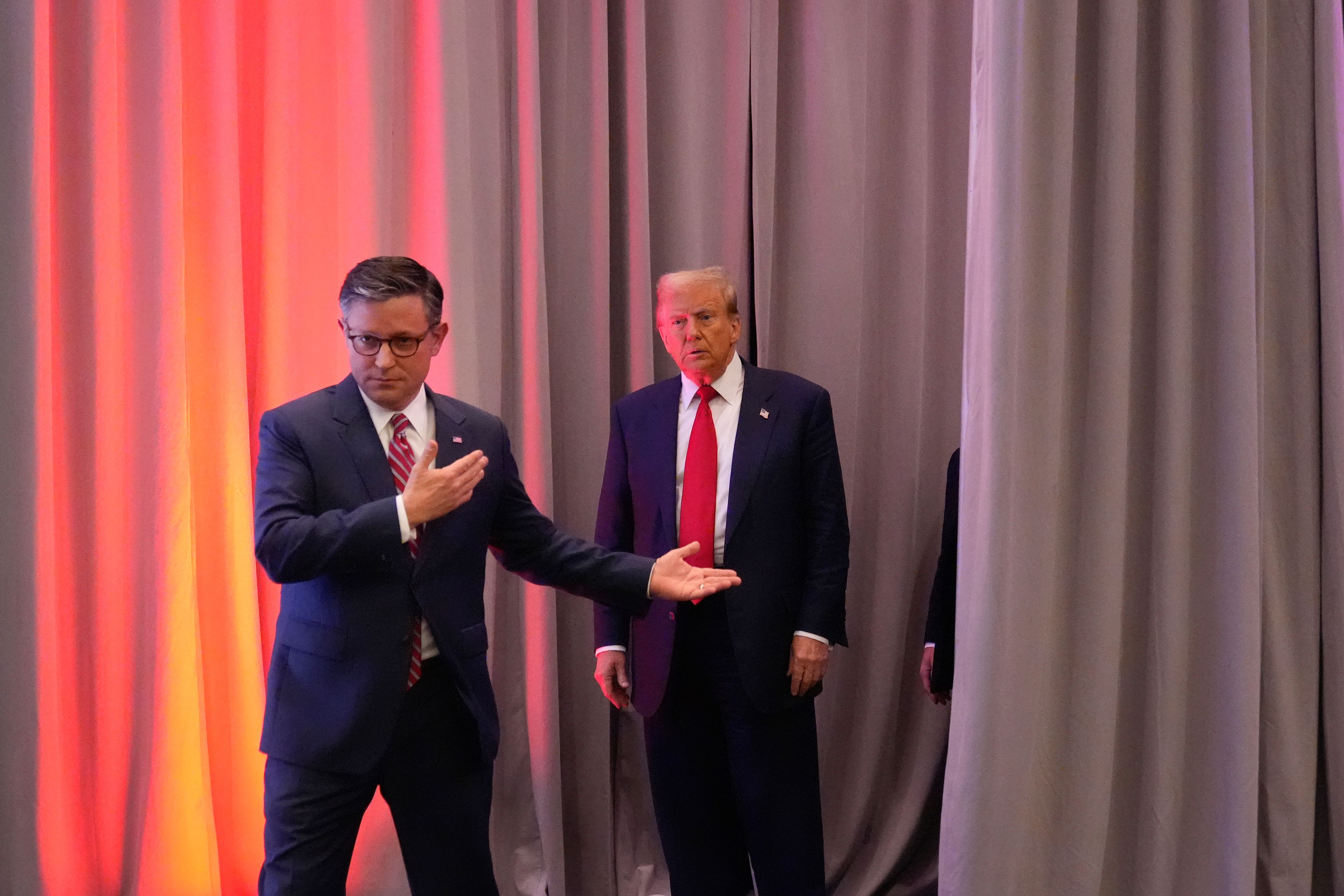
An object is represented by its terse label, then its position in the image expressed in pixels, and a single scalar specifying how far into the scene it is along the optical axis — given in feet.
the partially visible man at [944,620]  9.37
